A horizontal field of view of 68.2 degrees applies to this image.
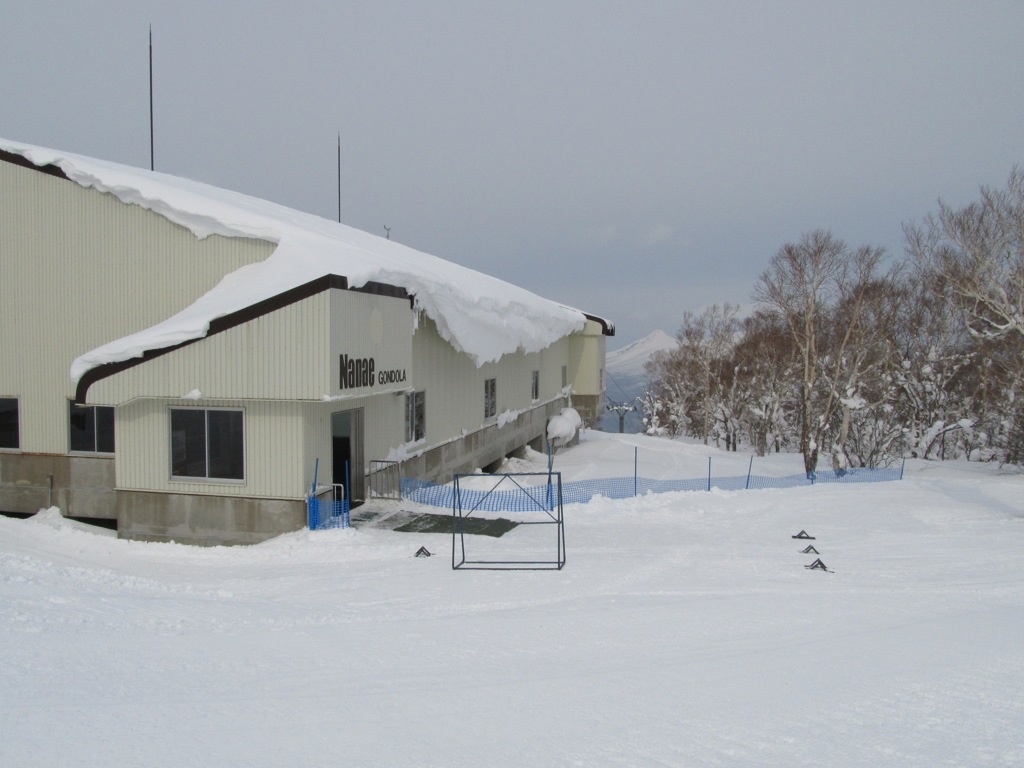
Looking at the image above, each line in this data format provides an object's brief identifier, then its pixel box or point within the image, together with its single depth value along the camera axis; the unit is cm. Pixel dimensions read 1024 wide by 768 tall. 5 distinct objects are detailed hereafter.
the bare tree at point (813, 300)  3141
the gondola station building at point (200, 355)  1304
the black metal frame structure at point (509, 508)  1161
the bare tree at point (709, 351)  5400
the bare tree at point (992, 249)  2167
